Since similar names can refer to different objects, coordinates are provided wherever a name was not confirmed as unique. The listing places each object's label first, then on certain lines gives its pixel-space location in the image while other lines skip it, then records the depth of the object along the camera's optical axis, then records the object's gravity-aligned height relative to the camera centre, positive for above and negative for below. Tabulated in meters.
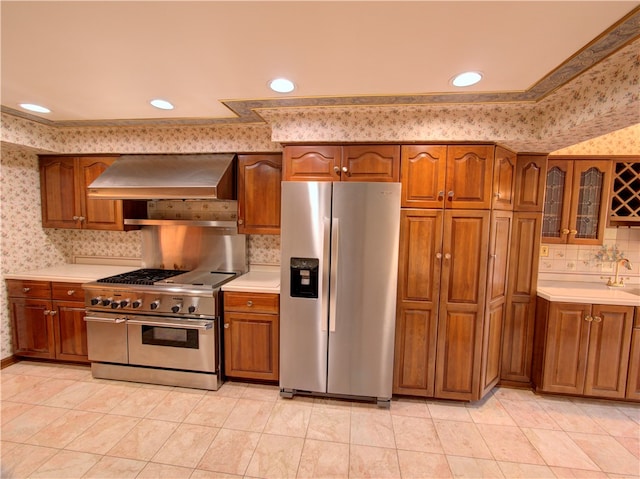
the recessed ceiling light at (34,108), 2.30 +0.86
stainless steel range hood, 2.46 +0.33
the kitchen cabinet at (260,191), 2.69 +0.25
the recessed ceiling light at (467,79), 1.64 +0.85
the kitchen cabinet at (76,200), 2.97 +0.14
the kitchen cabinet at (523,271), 2.47 -0.42
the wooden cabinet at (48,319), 2.78 -1.05
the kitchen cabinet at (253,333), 2.49 -1.02
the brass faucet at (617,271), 2.71 -0.43
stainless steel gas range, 2.46 -1.01
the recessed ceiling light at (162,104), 2.14 +0.86
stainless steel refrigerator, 2.19 -0.52
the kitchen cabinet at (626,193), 2.56 +0.29
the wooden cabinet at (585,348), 2.34 -1.03
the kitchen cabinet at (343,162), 2.26 +0.46
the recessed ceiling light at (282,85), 1.76 +0.84
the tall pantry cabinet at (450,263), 2.22 -0.33
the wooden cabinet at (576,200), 2.56 +0.22
